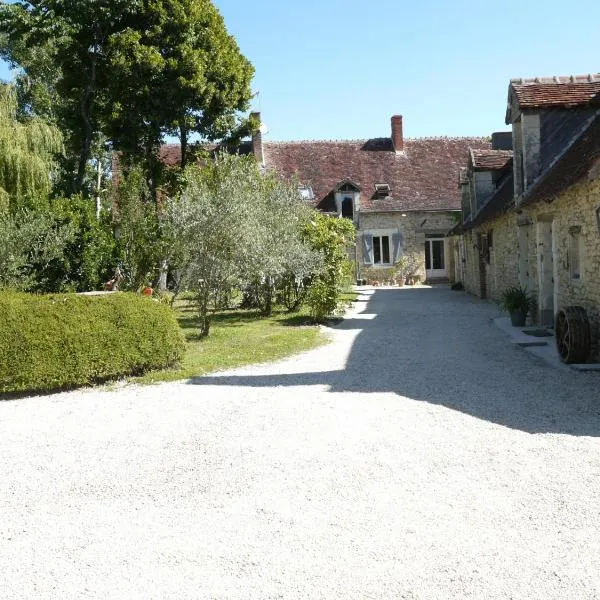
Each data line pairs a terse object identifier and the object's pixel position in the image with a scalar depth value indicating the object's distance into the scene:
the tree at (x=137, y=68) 21.58
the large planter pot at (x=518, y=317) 14.01
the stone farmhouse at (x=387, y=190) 32.81
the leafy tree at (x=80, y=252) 17.47
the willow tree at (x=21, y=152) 20.47
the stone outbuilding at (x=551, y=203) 10.17
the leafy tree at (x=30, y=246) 13.42
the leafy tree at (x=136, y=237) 20.38
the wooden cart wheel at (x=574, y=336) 9.29
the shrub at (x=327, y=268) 16.64
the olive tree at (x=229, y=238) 12.89
